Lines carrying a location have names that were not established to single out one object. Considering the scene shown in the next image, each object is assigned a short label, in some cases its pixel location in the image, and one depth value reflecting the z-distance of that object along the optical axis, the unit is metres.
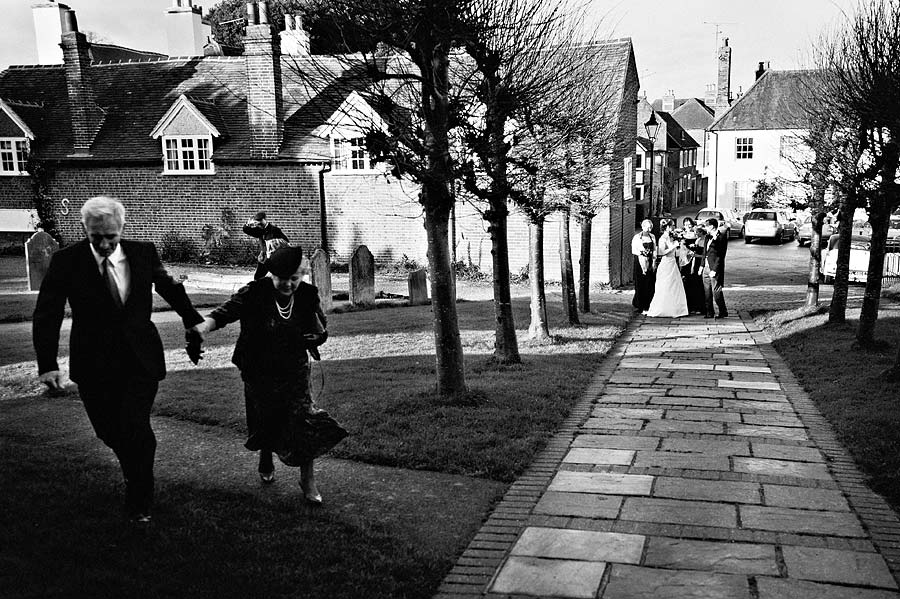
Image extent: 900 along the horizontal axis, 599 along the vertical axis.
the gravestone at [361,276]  16.89
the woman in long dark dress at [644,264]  16.89
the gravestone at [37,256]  18.86
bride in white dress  16.44
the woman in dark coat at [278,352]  5.55
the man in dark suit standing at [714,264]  16.12
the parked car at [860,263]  23.64
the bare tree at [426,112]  7.44
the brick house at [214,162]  25.05
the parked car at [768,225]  40.66
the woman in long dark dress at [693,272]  16.69
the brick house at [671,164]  56.59
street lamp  25.19
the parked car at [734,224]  43.26
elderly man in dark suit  4.84
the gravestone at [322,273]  15.83
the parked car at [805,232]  39.97
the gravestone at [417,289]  17.98
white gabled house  52.88
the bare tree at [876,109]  9.55
